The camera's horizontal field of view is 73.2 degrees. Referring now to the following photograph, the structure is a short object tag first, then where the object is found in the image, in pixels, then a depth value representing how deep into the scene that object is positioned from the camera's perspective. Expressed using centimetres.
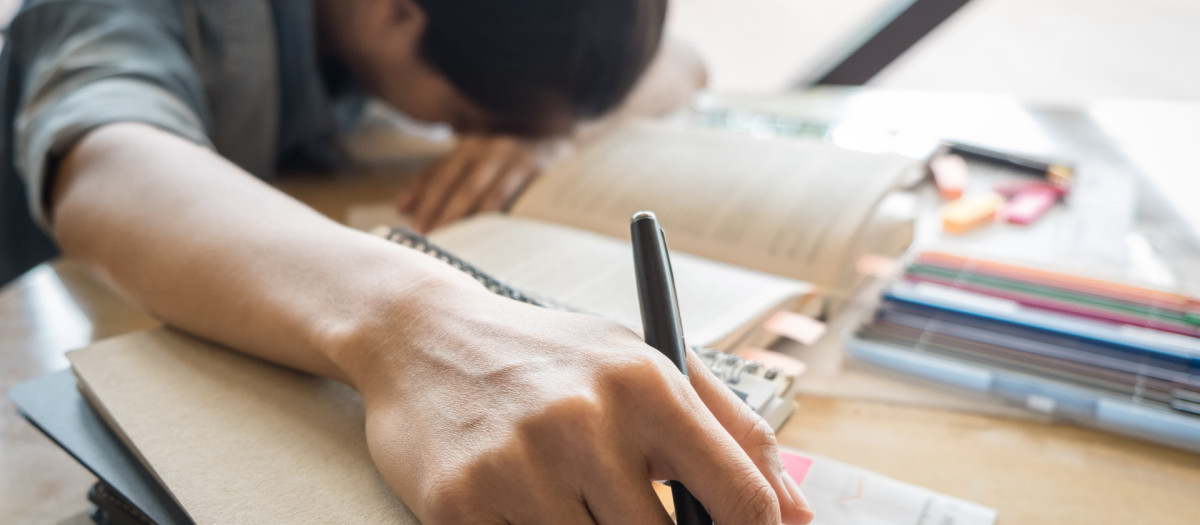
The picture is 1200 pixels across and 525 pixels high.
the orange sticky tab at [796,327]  46
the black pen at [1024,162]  76
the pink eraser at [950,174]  73
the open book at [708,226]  48
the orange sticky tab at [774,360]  43
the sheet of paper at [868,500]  33
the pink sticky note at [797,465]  35
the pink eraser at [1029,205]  68
